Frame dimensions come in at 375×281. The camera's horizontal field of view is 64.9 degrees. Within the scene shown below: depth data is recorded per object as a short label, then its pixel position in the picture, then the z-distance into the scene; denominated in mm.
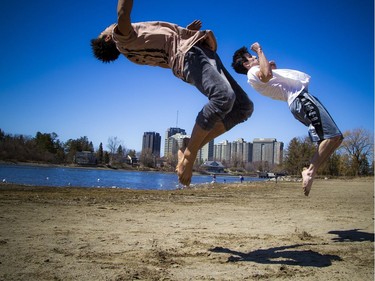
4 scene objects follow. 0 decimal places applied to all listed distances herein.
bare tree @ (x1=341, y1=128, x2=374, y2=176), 58750
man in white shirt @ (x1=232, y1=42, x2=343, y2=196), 3994
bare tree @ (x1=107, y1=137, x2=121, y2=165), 119625
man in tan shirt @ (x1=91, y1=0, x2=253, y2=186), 3047
